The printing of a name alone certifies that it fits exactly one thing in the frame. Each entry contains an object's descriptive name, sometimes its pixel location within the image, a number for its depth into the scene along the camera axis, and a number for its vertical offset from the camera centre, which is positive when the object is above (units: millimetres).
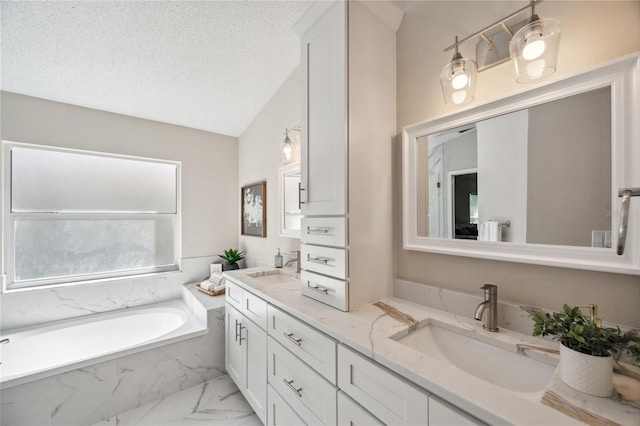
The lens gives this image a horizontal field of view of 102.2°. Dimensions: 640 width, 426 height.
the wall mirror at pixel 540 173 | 813 +152
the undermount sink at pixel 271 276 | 2099 -546
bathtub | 1767 -1047
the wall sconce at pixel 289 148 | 2223 +555
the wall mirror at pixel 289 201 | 2275 +109
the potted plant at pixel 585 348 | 649 -356
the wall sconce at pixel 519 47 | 905 +638
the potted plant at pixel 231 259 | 2992 -548
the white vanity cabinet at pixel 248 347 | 1591 -938
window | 2285 -30
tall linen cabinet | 1276 +339
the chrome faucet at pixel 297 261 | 2127 -425
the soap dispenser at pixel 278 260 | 2357 -436
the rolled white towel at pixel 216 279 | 2710 -705
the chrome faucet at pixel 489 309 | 1014 -381
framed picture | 2764 +40
